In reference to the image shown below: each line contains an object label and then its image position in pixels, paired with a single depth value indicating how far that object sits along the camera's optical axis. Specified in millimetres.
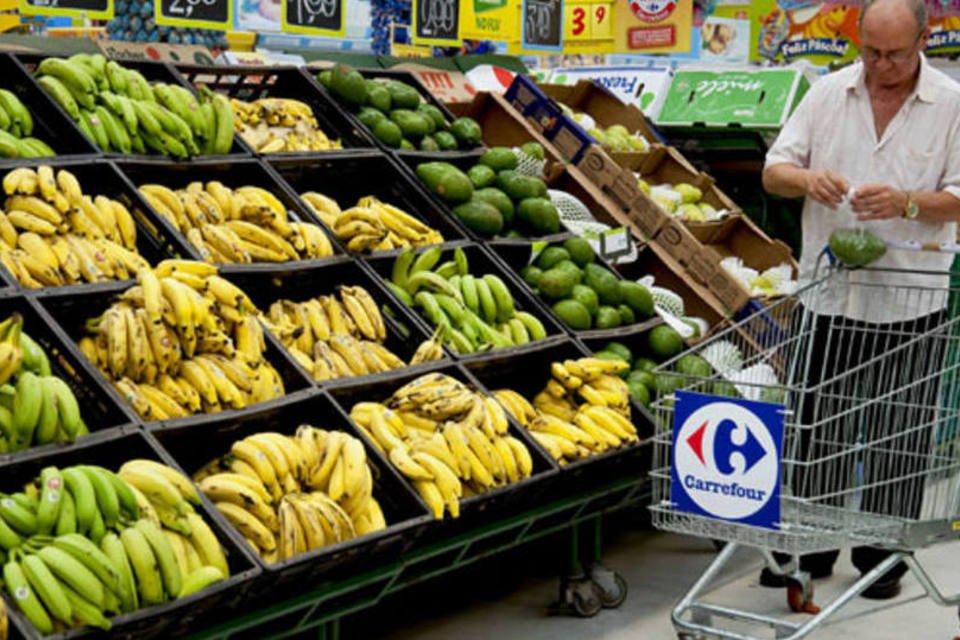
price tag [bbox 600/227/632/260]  5793
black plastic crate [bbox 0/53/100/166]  4453
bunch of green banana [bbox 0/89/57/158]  4277
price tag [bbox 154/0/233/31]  6602
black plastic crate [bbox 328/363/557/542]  4043
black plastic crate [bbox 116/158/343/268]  4676
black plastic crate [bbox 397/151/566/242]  5329
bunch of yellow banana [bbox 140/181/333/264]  4430
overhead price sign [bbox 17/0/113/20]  6012
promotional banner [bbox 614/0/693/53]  11711
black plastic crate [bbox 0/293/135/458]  3533
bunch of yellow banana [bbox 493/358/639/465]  4594
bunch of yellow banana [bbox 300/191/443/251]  4770
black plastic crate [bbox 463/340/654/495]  4570
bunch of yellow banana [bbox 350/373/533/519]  3967
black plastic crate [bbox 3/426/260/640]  3002
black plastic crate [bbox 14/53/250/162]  4967
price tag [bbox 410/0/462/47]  8398
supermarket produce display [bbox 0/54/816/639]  3273
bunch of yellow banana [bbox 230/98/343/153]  5180
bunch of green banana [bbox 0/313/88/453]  3260
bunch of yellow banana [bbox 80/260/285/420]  3697
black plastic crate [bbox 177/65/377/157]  5449
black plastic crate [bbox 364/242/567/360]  5000
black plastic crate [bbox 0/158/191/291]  4254
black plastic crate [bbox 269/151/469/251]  5262
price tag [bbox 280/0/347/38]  7500
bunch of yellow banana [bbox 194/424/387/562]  3526
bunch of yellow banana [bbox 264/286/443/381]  4363
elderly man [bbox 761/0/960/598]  3936
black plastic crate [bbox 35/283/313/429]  3592
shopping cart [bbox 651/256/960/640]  3682
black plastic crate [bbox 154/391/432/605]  3445
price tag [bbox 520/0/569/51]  9656
